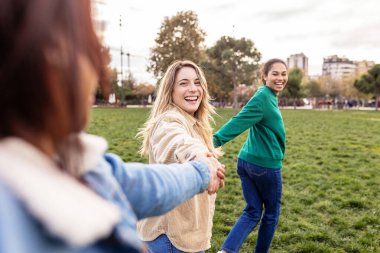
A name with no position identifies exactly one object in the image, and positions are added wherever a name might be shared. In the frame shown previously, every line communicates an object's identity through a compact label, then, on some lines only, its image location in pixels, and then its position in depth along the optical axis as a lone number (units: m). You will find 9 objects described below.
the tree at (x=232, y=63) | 48.53
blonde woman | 2.25
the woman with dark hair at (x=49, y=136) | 0.69
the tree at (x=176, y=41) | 46.44
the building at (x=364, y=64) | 160.96
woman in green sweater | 3.86
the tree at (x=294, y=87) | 66.00
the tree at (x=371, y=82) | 51.06
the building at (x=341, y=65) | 194.38
